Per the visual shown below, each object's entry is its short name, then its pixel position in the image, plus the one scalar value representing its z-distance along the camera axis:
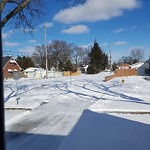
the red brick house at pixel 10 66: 43.13
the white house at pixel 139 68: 52.71
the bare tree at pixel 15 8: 6.85
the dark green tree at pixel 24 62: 56.67
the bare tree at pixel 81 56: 72.26
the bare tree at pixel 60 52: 59.48
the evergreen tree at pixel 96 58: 52.82
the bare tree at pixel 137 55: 90.44
